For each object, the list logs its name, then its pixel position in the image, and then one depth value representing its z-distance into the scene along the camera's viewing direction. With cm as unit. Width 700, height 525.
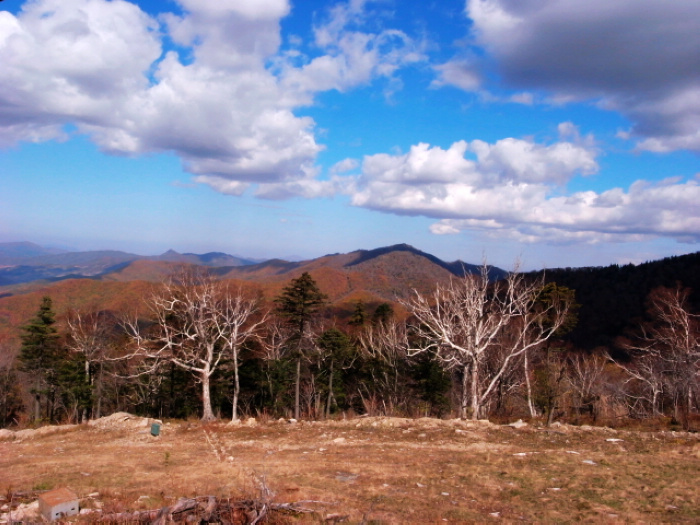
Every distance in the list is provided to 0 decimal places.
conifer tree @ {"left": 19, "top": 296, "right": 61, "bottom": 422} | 3322
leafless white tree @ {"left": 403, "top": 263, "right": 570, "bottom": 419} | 1841
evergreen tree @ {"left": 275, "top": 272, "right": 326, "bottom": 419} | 2981
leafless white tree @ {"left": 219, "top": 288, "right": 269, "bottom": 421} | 2362
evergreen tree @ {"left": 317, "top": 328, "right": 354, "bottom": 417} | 3422
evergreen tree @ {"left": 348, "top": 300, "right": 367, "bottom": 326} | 4725
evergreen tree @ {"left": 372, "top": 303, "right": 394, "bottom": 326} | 4669
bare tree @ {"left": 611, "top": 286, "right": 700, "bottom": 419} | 2372
